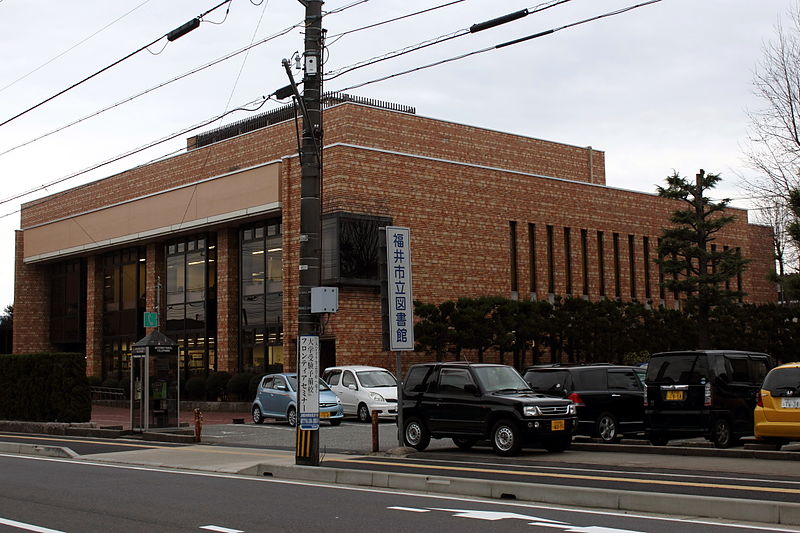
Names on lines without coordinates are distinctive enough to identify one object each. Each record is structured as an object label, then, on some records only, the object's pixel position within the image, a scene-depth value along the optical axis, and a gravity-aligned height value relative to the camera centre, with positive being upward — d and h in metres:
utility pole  16.12 +2.25
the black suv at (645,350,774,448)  17.38 -1.02
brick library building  35.91 +5.29
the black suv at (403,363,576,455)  17.02 -1.25
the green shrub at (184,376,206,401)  39.75 -1.67
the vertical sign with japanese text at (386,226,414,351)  18.70 +1.21
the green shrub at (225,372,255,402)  37.41 -1.51
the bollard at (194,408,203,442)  22.58 -1.86
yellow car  15.30 -1.13
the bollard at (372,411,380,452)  18.56 -1.71
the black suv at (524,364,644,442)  19.50 -1.10
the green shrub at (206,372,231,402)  38.81 -1.46
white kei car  28.36 -1.32
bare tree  28.33 +7.07
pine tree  38.81 +3.91
